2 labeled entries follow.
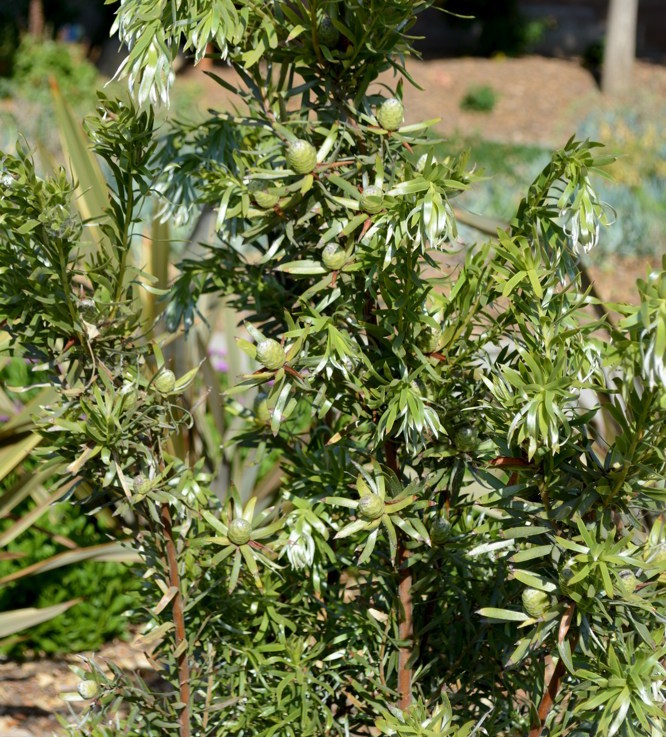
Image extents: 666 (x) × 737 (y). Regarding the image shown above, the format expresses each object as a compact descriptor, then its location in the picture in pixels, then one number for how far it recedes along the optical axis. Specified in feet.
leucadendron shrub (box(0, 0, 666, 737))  3.51
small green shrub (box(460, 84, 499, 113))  43.50
